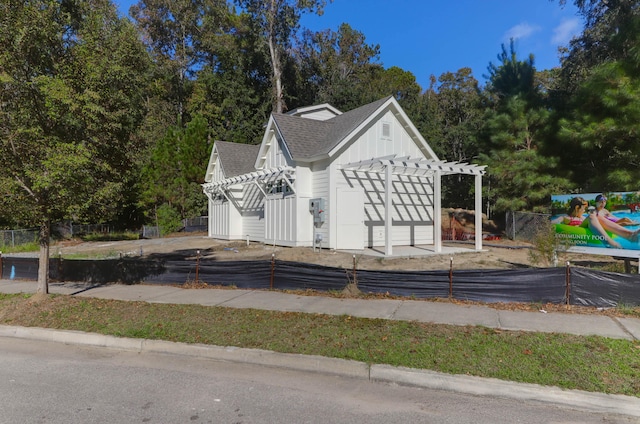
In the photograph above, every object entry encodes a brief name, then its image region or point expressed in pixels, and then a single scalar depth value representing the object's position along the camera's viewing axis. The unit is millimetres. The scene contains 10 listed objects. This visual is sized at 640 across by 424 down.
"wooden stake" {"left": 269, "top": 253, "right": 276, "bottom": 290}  9711
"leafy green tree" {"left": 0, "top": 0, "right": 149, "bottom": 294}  7531
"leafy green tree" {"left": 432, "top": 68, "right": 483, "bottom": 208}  35125
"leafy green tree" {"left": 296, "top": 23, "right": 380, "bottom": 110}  42094
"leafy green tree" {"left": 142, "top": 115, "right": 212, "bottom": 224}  31188
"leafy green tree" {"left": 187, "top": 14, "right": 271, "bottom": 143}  41062
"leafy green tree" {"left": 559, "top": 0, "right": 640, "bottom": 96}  17672
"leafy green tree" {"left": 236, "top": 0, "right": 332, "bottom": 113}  37312
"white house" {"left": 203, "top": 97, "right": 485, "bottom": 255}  16500
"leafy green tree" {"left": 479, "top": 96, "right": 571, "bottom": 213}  21609
